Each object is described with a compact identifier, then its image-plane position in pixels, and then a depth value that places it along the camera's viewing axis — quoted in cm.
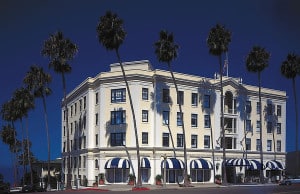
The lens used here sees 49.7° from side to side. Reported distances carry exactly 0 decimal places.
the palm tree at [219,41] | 4804
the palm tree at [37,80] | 5223
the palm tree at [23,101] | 5617
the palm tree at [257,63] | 5179
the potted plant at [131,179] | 4605
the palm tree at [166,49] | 4562
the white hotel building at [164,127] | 4765
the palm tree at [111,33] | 4102
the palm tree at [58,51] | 4324
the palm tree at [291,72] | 4933
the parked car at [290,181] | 4226
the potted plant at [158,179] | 4694
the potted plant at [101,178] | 4679
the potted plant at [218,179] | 5037
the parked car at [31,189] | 4238
